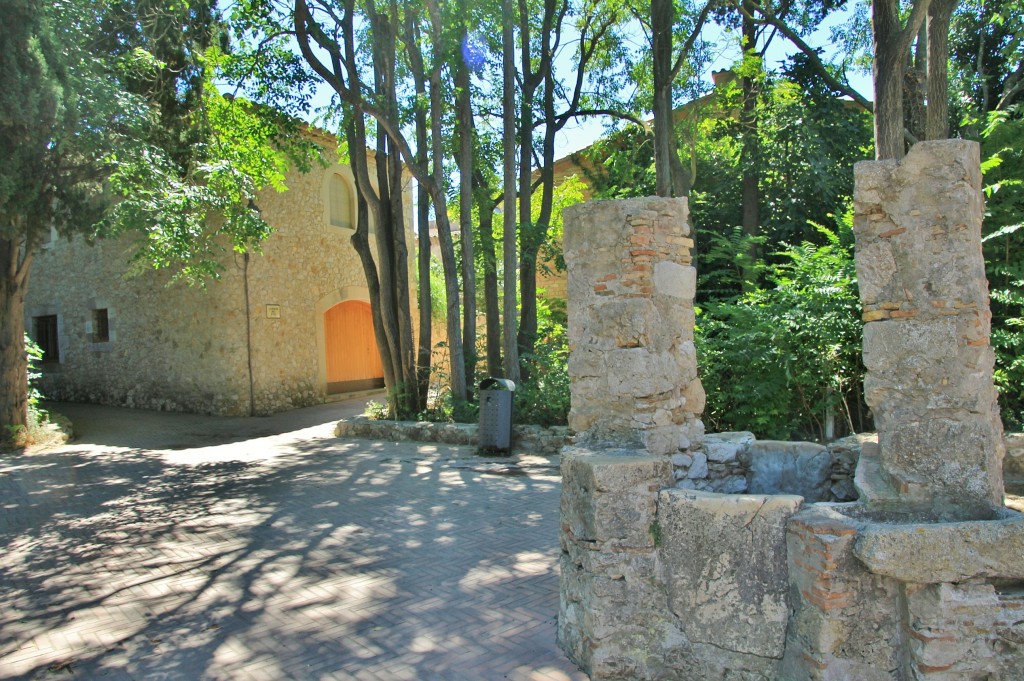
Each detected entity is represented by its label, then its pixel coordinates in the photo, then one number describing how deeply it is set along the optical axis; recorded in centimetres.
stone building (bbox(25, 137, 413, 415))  1453
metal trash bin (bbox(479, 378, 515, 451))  932
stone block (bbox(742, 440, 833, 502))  444
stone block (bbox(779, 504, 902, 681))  294
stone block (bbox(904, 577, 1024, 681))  283
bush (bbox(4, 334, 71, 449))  1124
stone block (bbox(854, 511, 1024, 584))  279
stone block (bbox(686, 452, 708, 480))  436
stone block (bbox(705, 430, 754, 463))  449
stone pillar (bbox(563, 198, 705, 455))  409
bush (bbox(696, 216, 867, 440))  752
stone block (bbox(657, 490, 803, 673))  317
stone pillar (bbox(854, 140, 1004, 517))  335
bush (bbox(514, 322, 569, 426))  978
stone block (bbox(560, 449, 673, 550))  346
